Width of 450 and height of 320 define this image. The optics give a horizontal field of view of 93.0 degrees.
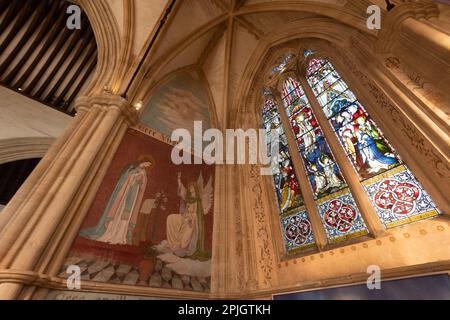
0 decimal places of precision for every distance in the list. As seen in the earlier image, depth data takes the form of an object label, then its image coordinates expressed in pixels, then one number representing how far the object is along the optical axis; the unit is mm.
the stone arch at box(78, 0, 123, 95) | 4559
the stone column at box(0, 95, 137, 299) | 2193
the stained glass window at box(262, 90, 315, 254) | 3590
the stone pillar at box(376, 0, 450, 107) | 2406
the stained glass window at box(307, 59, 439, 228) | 2674
